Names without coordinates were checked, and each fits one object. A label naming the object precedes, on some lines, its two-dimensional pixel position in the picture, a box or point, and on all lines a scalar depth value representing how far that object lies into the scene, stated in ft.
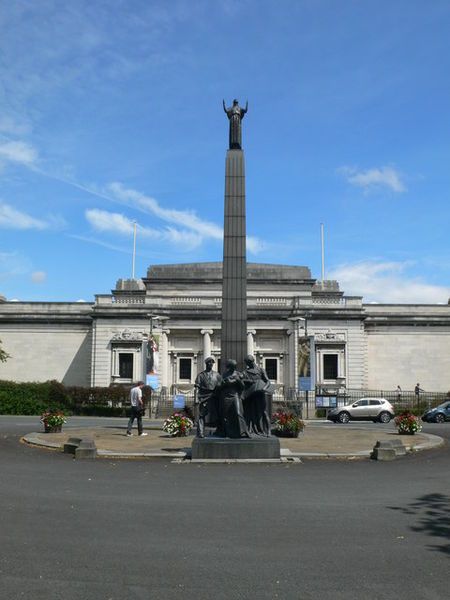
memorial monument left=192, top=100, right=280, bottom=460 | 46.14
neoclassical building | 159.63
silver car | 116.67
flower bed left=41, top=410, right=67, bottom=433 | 70.38
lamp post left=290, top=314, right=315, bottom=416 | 153.69
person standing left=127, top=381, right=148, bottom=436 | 68.23
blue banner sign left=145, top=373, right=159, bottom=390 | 135.40
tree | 148.78
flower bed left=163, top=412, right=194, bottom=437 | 64.49
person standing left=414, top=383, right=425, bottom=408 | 148.97
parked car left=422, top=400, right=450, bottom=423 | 117.50
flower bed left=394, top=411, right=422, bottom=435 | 67.62
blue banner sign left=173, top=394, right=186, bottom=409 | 129.18
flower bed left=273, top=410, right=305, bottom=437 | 66.69
